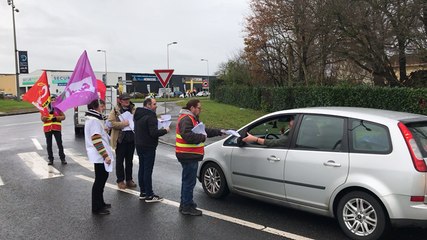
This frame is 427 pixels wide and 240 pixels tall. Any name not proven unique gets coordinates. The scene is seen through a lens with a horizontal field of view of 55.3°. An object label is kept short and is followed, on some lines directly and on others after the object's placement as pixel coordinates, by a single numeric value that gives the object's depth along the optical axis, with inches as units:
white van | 665.6
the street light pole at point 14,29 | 1658.5
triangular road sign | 738.8
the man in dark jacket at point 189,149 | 226.4
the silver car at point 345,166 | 176.2
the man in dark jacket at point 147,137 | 258.8
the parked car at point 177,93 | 3413.1
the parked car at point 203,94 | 3315.2
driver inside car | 222.8
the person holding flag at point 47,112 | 388.8
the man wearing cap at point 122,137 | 295.8
